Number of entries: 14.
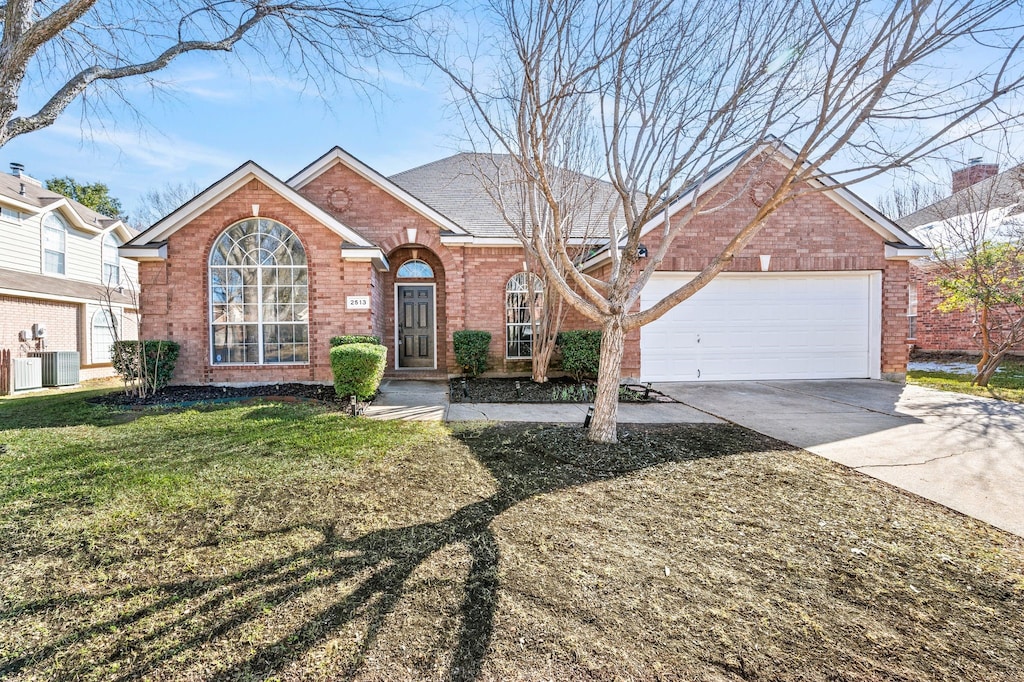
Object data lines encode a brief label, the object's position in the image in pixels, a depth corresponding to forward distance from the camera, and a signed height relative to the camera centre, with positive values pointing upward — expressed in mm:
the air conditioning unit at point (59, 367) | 11422 -1001
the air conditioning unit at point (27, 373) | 10492 -1084
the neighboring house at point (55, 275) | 11859 +1796
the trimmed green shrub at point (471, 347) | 10875 -387
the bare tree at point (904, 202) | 11627 +5671
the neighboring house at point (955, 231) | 10641 +2821
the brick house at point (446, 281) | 8961 +1149
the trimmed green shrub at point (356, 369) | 6996 -626
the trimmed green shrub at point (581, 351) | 9461 -437
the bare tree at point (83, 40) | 4430 +3374
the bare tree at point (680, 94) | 3445 +2308
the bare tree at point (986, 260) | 9953 +1777
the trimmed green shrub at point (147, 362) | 8016 -590
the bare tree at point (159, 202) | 23969 +7598
